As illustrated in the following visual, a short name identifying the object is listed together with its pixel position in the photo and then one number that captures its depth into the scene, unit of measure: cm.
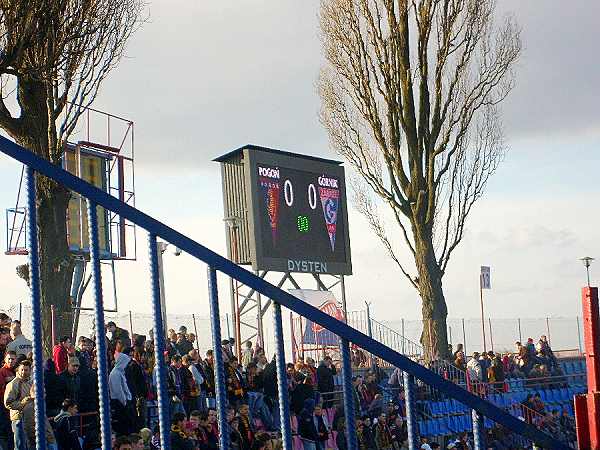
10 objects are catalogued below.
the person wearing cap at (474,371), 3548
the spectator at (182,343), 2046
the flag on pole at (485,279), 4250
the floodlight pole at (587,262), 5221
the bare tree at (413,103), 4154
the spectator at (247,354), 2273
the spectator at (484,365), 3613
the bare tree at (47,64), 2509
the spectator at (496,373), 3610
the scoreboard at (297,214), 3771
